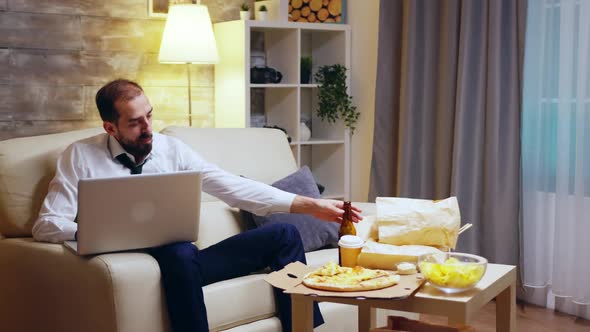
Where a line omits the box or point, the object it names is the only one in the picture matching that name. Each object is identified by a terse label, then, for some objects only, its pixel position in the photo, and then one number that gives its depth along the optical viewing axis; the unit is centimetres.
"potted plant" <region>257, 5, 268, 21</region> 451
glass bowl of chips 213
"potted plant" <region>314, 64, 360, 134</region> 459
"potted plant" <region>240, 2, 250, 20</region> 445
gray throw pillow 323
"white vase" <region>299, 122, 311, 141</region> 459
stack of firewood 463
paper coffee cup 244
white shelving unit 433
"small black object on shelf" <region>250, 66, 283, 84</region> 445
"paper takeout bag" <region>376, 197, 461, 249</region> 253
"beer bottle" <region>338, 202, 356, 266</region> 260
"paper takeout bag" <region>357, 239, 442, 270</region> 240
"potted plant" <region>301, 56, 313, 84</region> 466
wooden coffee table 210
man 269
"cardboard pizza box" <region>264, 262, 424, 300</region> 212
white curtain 367
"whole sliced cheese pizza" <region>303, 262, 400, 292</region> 217
